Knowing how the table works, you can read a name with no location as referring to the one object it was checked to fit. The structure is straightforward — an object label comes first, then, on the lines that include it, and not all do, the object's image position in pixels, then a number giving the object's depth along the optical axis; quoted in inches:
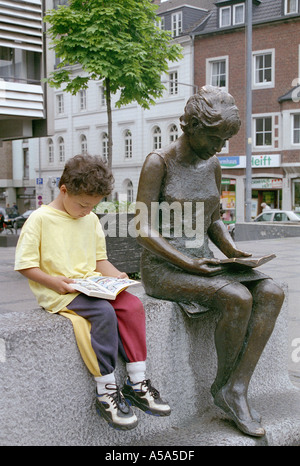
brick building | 1184.2
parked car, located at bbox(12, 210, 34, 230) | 1246.4
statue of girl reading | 116.1
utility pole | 772.0
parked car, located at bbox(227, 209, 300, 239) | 833.8
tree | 490.0
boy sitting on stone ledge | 102.7
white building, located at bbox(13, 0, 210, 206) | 1387.8
